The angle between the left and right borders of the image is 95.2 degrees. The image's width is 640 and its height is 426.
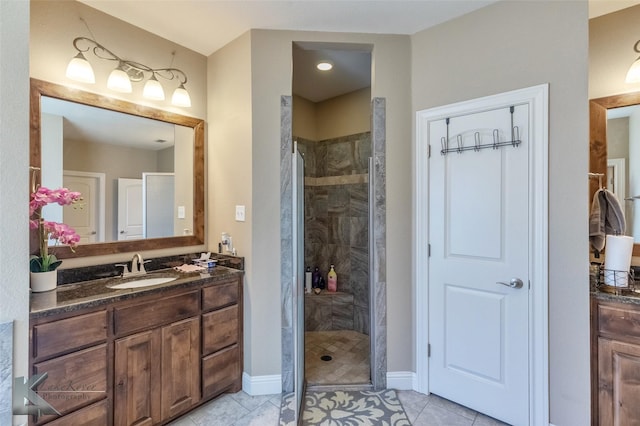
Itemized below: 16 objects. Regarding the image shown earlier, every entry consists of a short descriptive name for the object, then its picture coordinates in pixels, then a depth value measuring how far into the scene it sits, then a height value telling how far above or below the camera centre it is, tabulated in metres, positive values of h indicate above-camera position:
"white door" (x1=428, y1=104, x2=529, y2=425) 1.87 -0.38
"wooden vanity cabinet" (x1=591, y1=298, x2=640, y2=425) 1.58 -0.83
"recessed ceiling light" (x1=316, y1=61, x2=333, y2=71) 2.77 +1.42
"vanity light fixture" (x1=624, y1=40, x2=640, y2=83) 1.85 +0.91
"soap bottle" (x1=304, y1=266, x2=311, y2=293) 3.57 -0.84
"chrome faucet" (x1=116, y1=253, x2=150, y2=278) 2.09 -0.39
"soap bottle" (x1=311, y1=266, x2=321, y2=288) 3.62 -0.83
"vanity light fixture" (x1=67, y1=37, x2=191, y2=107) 1.90 +1.02
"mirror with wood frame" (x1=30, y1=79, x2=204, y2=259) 1.77 +0.43
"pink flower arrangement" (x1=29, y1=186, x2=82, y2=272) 1.65 -0.09
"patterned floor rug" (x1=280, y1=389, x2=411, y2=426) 1.92 -1.38
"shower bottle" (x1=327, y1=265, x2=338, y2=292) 3.54 -0.83
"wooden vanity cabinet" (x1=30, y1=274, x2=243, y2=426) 1.47 -0.84
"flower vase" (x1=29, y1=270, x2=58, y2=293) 1.64 -0.39
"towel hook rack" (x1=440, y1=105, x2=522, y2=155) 1.87 +0.49
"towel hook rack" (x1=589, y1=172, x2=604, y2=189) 1.99 +0.25
